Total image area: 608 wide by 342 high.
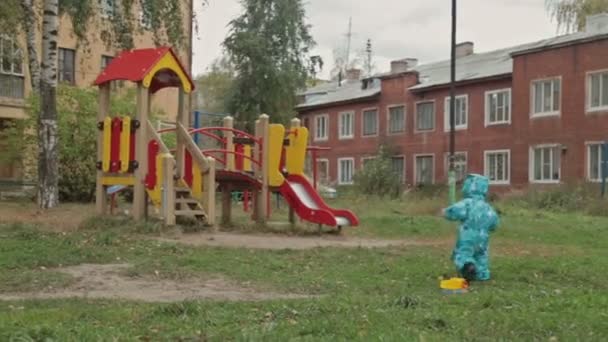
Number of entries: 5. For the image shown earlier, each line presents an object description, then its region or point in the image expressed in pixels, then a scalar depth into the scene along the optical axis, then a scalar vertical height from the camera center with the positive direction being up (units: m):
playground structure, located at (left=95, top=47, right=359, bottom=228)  14.40 +0.38
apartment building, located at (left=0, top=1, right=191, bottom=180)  21.83 +4.48
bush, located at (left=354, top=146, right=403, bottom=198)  38.31 +0.38
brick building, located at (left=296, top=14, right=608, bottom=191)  33.41 +3.67
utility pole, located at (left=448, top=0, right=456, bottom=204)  25.82 +3.68
